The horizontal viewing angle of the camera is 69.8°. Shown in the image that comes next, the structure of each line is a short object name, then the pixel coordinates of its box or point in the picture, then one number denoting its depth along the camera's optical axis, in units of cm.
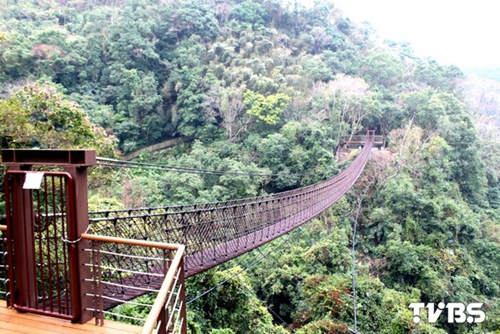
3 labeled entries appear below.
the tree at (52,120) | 1625
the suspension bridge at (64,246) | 468
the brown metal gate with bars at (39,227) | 475
